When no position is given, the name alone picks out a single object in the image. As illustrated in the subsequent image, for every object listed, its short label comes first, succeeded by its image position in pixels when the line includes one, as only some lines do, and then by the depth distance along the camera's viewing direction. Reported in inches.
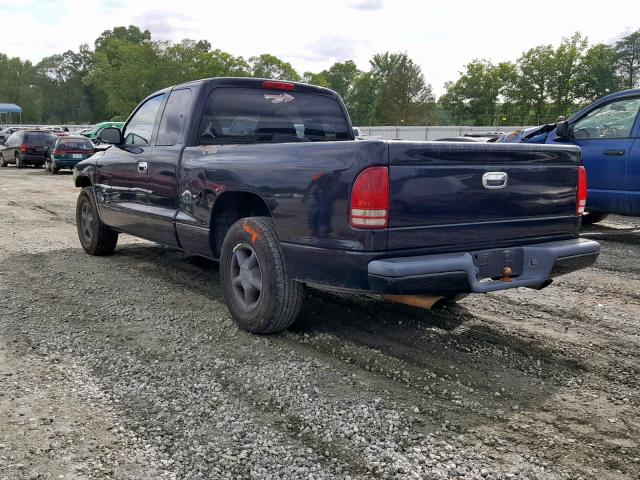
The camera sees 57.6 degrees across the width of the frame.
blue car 301.7
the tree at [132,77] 3070.9
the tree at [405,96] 3339.1
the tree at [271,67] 3794.5
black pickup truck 132.3
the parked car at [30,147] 983.0
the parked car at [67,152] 858.8
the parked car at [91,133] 1430.9
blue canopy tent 3385.8
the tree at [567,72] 2647.6
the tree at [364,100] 3814.0
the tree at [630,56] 2787.9
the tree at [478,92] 2878.9
